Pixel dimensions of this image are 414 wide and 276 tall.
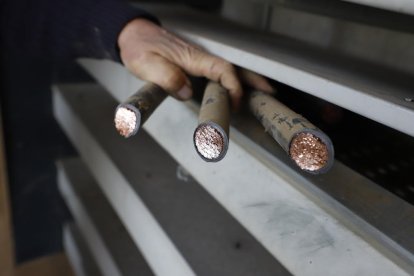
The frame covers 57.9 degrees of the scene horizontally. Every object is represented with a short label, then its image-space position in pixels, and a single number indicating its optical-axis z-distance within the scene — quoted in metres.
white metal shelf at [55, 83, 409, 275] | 0.31
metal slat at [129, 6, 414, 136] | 0.30
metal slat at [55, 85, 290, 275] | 0.52
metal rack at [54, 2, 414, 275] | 0.32
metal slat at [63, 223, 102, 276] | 0.99
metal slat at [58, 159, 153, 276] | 0.75
